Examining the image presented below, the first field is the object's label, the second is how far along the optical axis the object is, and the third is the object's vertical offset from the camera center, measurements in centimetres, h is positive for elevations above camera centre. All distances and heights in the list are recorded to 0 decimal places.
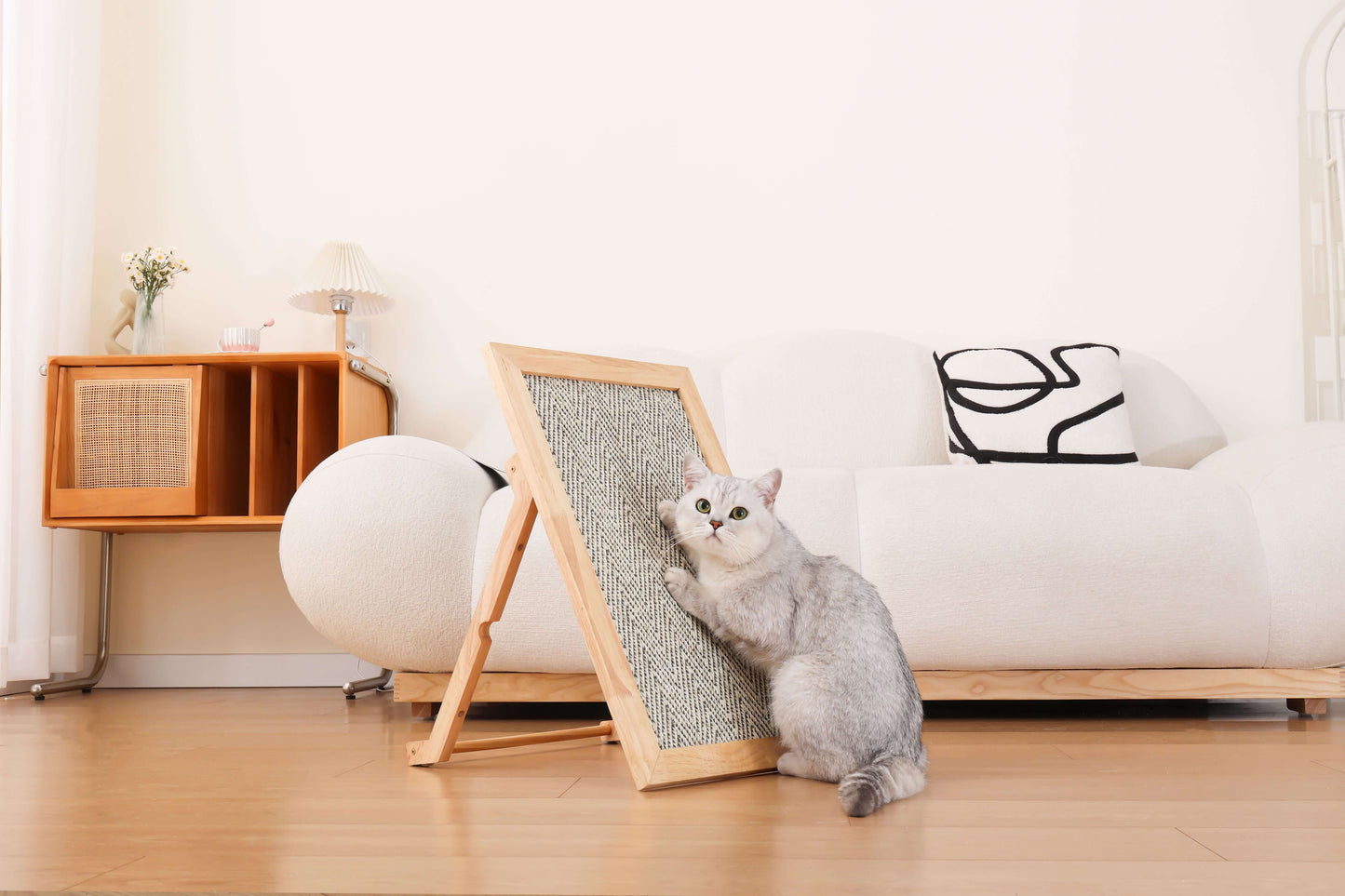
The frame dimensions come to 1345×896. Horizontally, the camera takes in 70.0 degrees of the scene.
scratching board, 122 -13
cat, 122 -21
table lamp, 256 +51
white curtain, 233 +49
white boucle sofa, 176 -17
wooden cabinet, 227 +9
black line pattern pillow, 227 +17
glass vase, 254 +39
